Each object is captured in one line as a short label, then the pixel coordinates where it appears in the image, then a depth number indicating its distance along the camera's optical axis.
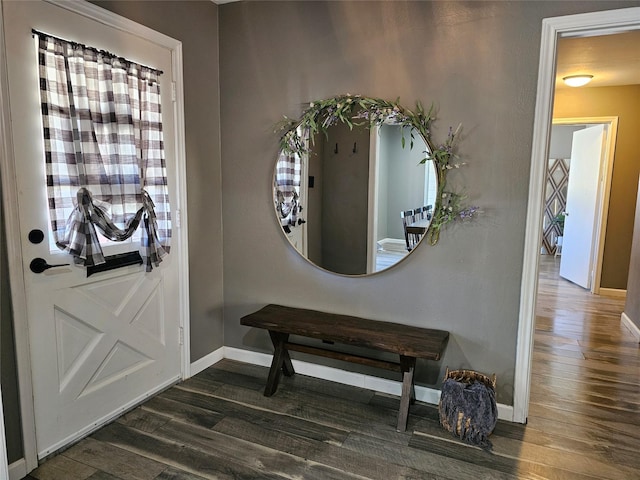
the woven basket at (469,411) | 2.25
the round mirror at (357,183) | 2.54
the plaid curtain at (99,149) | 2.01
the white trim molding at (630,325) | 3.85
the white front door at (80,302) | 1.91
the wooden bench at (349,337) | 2.37
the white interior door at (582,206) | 5.33
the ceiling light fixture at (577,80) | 4.50
